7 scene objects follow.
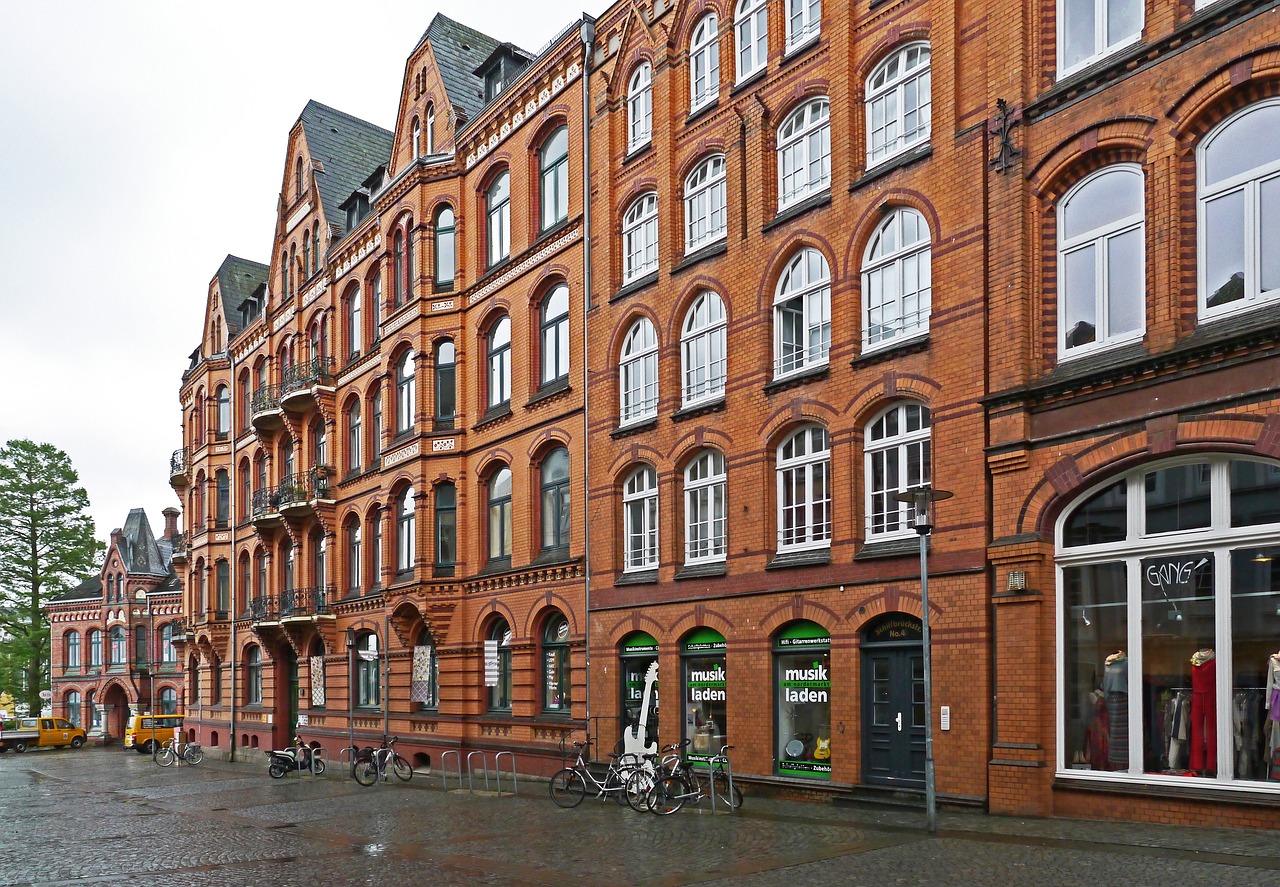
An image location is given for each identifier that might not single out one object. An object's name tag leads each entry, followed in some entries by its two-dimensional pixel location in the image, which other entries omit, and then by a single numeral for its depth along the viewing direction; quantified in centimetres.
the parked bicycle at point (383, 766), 2912
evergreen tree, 6719
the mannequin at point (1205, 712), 1479
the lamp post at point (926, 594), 1557
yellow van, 5549
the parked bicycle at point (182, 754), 4284
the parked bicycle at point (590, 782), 2045
